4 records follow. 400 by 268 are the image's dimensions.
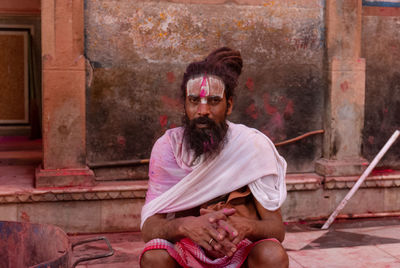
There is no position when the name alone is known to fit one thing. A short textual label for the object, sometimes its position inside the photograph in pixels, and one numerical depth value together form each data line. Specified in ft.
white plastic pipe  19.10
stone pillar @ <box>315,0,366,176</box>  20.18
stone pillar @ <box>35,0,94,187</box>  17.83
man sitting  10.34
